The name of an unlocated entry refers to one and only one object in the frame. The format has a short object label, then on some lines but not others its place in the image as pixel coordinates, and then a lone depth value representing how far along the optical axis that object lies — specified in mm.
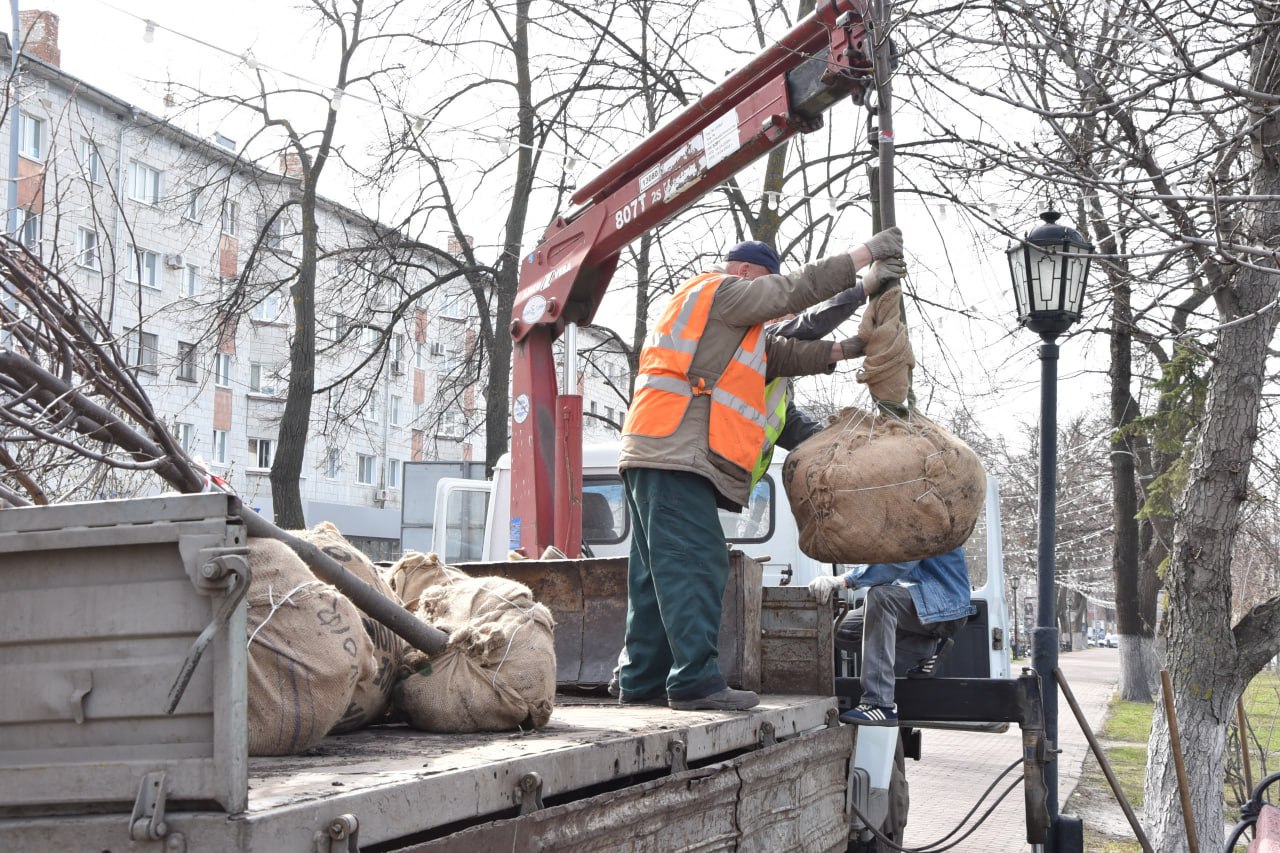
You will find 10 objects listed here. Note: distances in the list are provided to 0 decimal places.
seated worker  5281
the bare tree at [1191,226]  4758
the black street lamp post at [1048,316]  7270
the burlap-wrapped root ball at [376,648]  3408
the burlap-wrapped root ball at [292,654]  2799
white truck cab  7691
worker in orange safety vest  4590
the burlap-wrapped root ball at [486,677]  3514
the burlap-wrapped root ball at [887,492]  4676
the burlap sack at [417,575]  4145
